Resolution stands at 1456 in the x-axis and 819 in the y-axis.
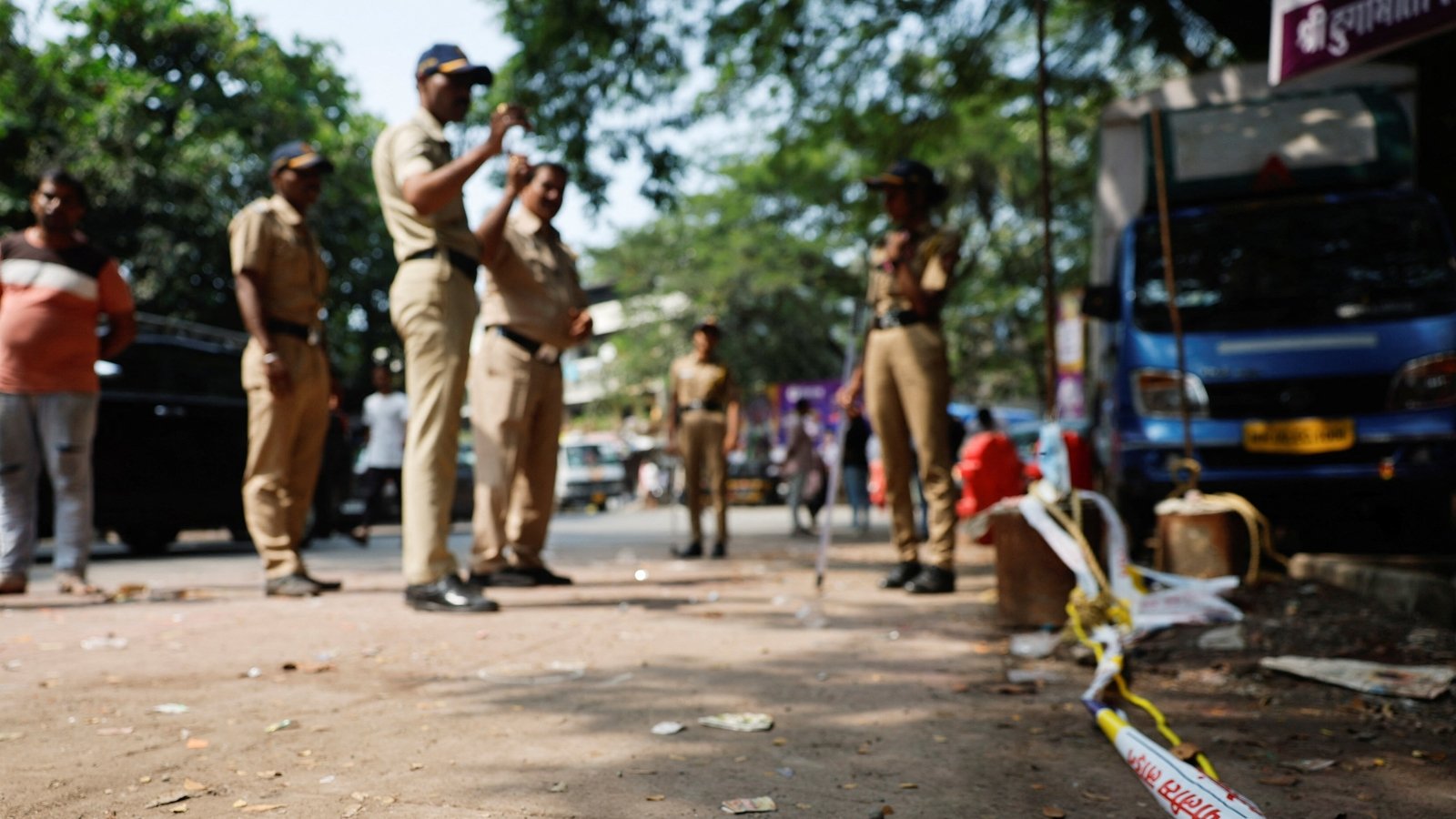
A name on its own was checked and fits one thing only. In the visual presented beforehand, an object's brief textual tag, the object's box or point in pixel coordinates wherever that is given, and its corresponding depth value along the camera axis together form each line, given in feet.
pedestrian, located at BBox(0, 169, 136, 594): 19.02
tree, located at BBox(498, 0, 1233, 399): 36.42
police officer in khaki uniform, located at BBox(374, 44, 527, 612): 16.89
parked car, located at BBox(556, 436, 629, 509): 100.12
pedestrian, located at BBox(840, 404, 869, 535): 50.39
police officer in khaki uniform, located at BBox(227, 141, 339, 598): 18.81
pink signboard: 10.19
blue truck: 23.26
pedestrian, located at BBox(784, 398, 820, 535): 49.60
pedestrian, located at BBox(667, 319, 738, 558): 33.68
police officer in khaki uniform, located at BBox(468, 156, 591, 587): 19.69
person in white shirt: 39.32
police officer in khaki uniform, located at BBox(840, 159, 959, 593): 19.99
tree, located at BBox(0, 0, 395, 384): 65.50
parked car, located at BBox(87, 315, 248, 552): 31.40
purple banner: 100.78
